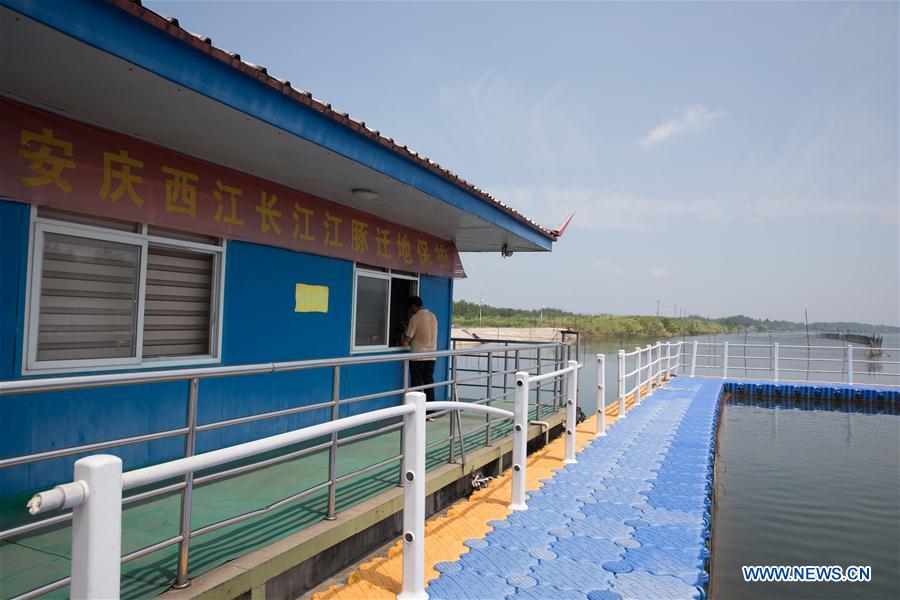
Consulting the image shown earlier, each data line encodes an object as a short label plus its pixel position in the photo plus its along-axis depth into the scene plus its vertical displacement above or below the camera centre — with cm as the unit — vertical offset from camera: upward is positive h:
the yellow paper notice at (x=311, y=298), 594 +15
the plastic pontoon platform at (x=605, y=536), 328 -149
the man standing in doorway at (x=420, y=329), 685 -16
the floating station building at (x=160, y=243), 289 +49
